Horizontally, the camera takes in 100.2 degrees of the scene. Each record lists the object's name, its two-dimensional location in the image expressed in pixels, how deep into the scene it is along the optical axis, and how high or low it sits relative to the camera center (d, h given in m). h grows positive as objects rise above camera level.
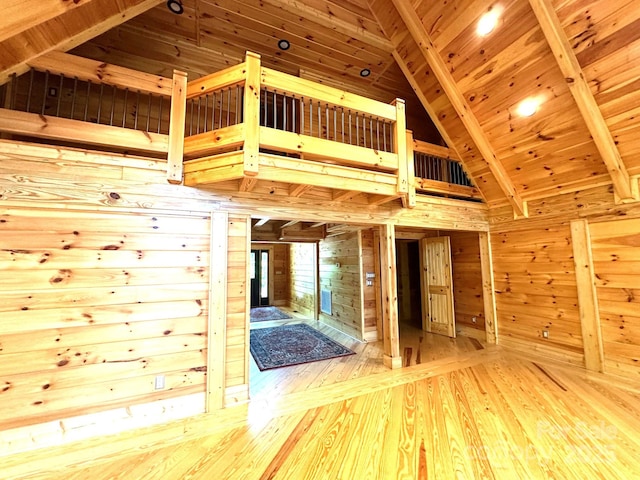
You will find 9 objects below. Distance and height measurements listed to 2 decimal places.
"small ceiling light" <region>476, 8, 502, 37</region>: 2.68 +2.44
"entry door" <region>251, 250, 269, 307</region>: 8.62 -0.54
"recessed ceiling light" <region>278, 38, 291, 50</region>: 3.55 +2.91
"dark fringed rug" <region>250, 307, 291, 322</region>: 6.78 -1.42
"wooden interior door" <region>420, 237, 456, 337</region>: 4.93 -0.50
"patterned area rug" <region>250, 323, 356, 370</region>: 3.81 -1.40
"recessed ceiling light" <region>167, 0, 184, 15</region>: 2.92 +2.85
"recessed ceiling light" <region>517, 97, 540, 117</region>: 3.02 +1.75
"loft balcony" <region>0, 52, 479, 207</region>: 2.29 +1.19
